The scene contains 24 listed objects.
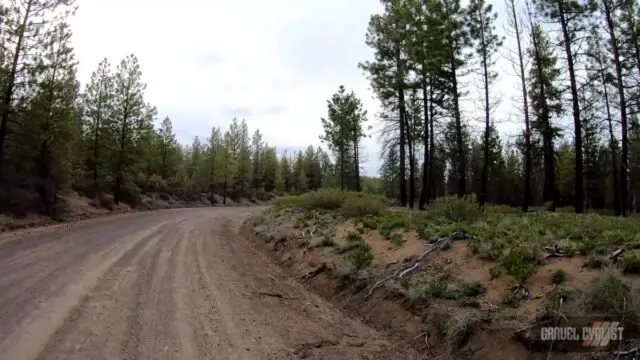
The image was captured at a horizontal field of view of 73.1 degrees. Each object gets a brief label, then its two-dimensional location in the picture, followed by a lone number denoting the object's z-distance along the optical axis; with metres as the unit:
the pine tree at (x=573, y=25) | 20.20
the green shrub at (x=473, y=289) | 6.51
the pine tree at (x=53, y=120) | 23.45
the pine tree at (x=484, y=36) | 25.09
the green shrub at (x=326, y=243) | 11.93
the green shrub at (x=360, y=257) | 9.46
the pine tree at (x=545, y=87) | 24.25
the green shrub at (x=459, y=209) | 12.00
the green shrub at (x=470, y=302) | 6.19
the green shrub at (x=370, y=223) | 12.32
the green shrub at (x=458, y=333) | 5.63
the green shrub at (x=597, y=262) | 6.04
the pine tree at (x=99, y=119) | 37.53
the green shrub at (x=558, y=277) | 5.98
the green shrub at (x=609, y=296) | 4.87
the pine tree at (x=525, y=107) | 24.23
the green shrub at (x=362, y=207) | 15.55
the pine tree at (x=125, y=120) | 37.69
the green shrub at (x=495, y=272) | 6.71
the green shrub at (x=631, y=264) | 5.67
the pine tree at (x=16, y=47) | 20.44
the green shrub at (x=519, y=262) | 6.34
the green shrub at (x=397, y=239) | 10.00
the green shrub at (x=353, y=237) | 11.42
